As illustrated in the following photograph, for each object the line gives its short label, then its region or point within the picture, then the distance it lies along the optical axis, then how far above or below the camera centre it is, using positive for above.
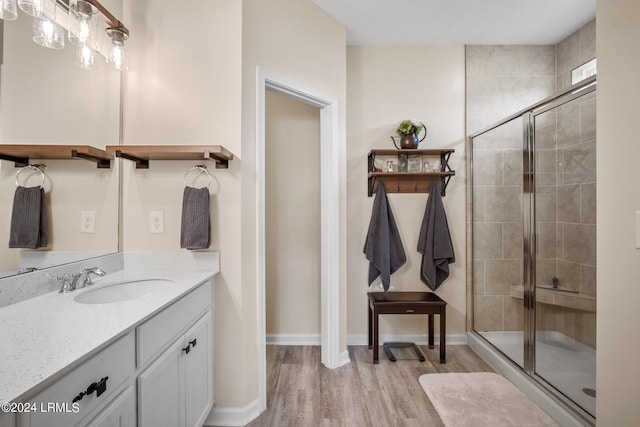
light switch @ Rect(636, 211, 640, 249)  1.06 -0.05
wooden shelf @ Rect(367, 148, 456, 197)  2.64 +0.34
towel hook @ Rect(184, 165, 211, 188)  1.71 +0.26
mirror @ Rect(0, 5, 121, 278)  1.13 +0.38
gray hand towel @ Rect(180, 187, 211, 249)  1.62 -0.03
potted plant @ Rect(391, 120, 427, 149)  2.58 +0.73
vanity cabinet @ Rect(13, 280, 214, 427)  0.71 -0.54
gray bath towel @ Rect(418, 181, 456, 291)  2.61 -0.26
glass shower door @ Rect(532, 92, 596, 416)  1.80 -0.20
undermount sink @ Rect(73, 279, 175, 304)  1.32 -0.37
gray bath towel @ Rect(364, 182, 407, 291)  2.57 -0.26
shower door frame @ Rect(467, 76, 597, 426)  2.03 -0.19
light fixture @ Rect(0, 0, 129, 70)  1.16 +0.87
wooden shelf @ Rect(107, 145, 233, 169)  1.48 +0.33
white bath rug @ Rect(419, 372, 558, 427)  1.71 -1.21
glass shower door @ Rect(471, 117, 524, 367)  2.30 -0.20
